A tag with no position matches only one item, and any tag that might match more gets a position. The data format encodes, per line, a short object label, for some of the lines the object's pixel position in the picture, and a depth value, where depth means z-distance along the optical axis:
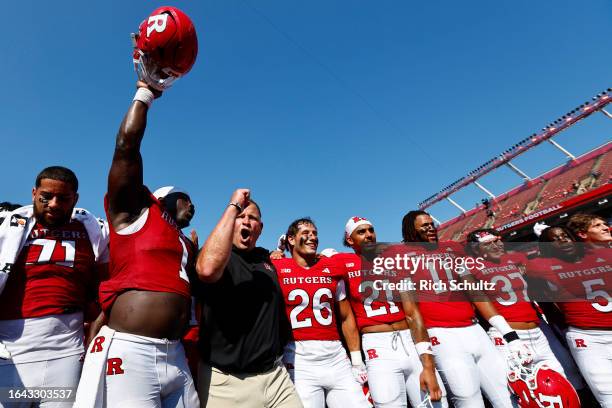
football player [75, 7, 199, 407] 1.96
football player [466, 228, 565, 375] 4.25
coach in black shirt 2.31
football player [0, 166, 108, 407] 2.54
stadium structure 21.31
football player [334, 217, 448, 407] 3.55
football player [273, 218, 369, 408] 3.32
